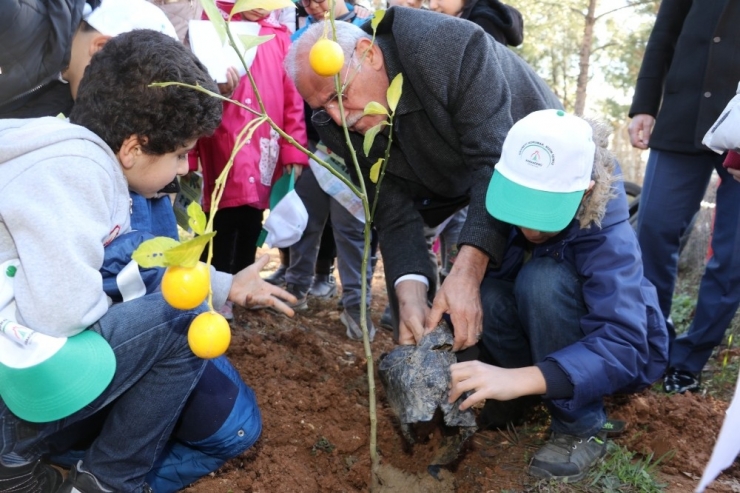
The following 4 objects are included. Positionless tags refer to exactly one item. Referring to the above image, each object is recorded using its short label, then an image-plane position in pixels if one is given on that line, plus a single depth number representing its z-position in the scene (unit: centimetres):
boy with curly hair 140
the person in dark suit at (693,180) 261
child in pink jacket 297
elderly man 206
